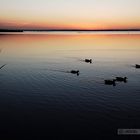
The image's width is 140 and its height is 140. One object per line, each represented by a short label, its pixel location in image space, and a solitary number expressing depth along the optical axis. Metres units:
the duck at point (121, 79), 43.50
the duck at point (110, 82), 41.22
